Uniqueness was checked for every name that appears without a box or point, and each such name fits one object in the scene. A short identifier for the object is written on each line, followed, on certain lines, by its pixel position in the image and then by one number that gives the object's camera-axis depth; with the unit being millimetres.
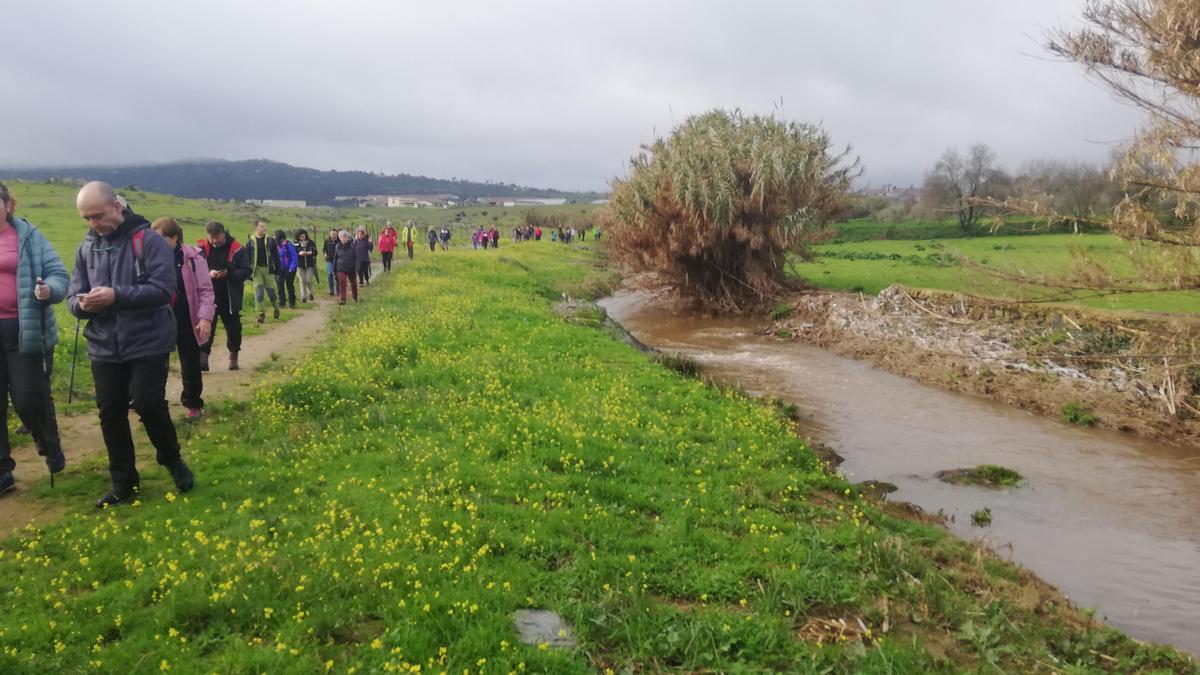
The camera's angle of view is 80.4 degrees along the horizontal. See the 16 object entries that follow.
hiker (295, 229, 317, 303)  21525
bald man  6129
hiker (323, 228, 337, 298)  24342
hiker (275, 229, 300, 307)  20406
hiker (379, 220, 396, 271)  31281
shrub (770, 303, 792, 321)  26012
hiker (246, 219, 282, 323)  17109
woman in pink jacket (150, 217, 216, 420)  8844
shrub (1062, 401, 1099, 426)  13570
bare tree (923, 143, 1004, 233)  65750
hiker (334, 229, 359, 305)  21589
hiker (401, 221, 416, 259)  41719
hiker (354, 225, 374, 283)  22547
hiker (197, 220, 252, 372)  12094
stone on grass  5203
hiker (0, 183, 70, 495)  6383
